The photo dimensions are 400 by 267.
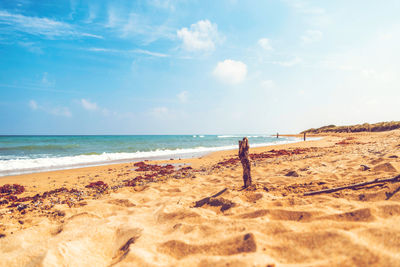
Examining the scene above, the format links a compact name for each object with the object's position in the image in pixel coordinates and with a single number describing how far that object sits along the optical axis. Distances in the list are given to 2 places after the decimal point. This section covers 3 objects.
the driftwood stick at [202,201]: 4.90
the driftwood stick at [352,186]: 4.09
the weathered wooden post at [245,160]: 5.80
